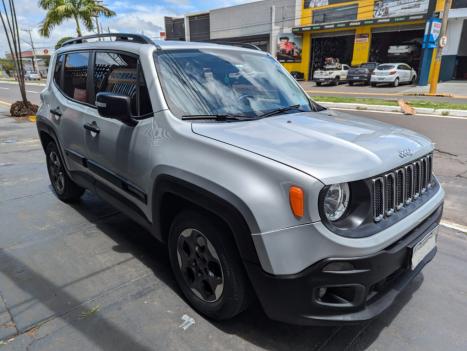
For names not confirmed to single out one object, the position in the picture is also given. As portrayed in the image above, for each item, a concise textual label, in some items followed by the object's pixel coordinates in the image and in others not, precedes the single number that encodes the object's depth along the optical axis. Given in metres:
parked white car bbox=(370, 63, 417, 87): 26.05
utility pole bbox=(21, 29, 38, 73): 65.36
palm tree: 18.55
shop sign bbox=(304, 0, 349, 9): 33.14
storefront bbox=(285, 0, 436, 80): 29.77
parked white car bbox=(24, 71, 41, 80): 56.47
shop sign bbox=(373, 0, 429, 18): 28.32
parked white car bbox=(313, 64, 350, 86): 29.73
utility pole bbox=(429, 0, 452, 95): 16.99
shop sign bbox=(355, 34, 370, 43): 32.47
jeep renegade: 1.91
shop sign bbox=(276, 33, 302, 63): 37.75
